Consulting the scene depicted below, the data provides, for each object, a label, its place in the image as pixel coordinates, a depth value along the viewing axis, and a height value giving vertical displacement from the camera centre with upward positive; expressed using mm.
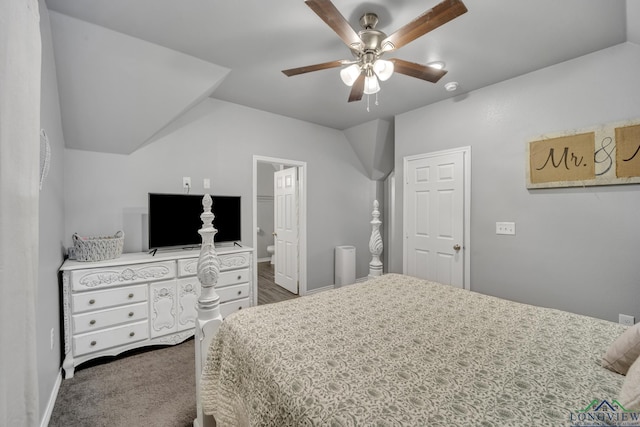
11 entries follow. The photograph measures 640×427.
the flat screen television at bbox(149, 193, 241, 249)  2588 -82
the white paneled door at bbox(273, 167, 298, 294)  3992 -285
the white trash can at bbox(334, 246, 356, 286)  4074 -884
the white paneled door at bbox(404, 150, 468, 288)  3049 -91
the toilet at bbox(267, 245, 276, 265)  5803 -864
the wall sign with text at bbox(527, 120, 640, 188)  2035 +447
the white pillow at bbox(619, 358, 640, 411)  701 -525
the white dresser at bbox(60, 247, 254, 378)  2035 -796
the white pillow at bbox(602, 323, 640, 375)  895 -516
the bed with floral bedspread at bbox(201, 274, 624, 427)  763 -593
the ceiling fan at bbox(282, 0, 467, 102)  1299 +1020
